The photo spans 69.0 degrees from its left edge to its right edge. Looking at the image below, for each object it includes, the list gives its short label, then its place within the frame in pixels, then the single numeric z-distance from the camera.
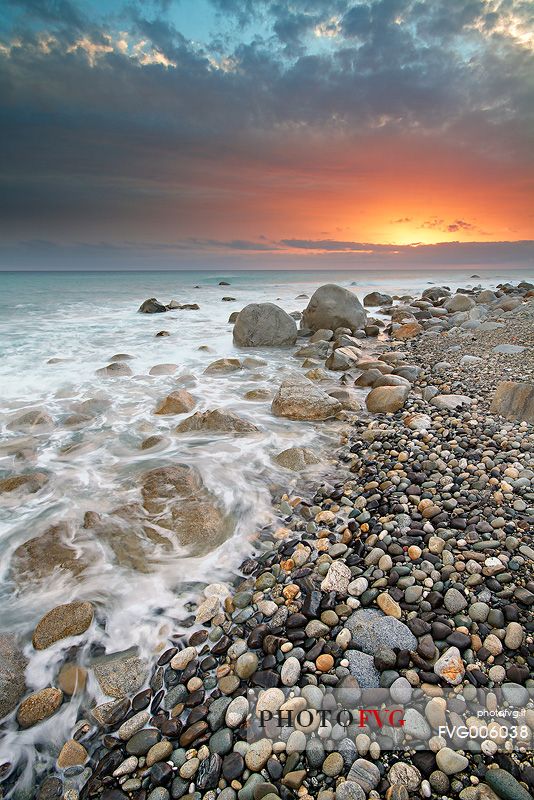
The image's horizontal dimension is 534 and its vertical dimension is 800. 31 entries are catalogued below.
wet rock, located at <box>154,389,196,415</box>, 6.05
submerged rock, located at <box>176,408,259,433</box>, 5.28
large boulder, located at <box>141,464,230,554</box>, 3.26
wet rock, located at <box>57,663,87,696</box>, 2.12
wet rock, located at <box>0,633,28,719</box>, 2.03
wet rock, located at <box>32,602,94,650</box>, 2.37
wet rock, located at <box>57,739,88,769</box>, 1.80
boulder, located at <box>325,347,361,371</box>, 8.12
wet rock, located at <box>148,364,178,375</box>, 8.54
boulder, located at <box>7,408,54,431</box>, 5.48
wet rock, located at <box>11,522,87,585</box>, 2.94
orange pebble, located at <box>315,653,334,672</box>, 2.01
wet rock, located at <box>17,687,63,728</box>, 1.97
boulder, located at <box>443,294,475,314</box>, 14.95
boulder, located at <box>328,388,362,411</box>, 5.77
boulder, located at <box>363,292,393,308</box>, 19.95
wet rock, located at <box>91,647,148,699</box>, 2.09
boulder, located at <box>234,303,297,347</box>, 10.62
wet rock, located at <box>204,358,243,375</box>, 8.34
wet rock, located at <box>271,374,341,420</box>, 5.57
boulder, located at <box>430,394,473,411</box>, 5.14
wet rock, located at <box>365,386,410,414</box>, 5.49
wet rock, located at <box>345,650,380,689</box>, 1.91
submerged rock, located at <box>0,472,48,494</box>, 3.94
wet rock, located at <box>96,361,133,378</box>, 8.33
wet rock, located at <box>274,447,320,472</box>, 4.25
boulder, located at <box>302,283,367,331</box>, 11.71
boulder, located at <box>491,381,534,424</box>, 4.54
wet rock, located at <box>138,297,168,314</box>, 19.17
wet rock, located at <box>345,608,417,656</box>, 2.06
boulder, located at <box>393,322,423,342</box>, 11.26
